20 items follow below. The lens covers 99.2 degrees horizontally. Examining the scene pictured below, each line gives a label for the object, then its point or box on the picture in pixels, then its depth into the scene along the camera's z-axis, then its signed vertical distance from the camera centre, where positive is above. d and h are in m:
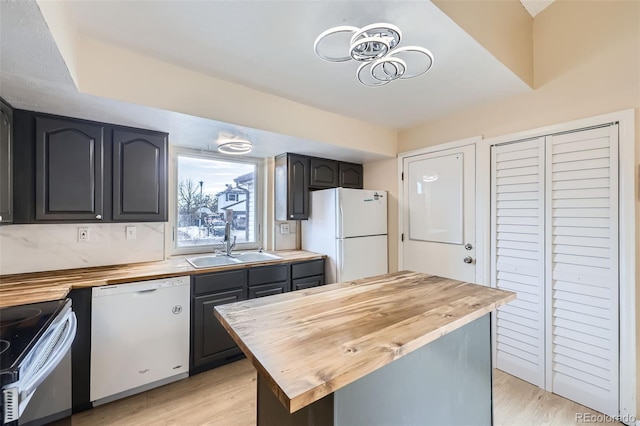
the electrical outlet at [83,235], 2.19 -0.19
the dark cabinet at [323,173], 3.28 +0.49
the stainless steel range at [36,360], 0.96 -0.60
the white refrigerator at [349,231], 2.93 -0.21
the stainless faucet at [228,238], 2.90 -0.28
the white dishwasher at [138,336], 1.87 -0.92
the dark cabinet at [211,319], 2.25 -0.90
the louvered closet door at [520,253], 2.17 -0.34
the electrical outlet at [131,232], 2.41 -0.18
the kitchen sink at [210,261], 2.45 -0.47
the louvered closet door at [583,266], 1.84 -0.38
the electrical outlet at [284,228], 3.41 -0.20
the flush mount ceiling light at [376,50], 1.16 +0.77
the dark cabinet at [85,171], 1.81 +0.30
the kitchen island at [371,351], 0.81 -0.44
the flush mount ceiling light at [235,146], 2.38 +0.59
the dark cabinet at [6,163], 1.62 +0.30
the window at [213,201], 2.87 +0.12
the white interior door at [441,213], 2.63 +0.00
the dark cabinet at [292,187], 3.09 +0.30
